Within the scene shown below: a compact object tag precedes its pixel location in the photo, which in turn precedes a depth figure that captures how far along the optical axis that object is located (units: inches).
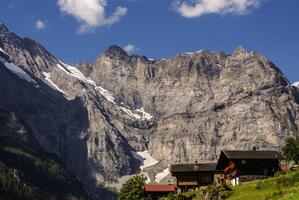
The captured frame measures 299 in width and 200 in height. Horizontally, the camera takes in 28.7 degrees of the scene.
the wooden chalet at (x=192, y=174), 5590.6
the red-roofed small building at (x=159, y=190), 5925.2
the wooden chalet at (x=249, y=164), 4453.7
